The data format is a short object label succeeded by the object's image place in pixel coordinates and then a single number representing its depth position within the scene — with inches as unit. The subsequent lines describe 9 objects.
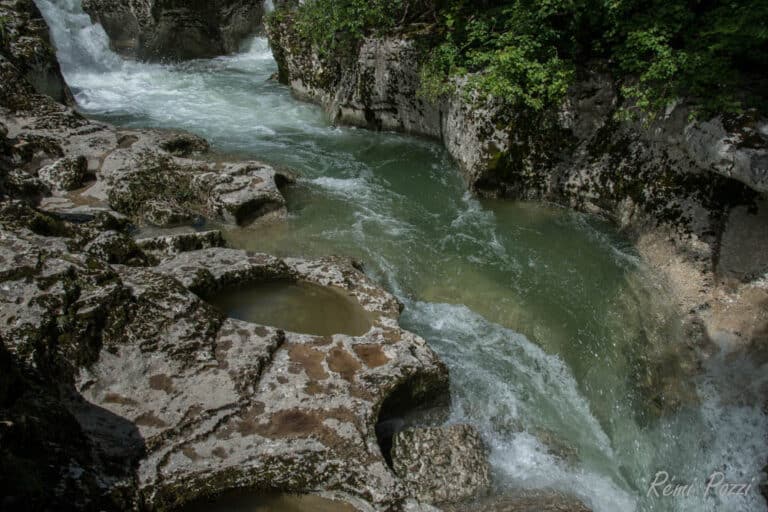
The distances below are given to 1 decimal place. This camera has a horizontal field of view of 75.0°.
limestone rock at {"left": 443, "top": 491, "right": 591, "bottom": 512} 174.2
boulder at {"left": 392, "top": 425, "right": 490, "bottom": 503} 180.9
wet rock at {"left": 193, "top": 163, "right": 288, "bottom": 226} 330.6
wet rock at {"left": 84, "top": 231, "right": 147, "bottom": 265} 238.2
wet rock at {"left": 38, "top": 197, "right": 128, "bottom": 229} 291.4
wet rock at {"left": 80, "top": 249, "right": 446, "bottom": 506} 153.3
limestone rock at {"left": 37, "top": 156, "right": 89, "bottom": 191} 334.3
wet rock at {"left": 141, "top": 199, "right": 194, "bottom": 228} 318.3
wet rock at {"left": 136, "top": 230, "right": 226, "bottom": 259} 273.0
